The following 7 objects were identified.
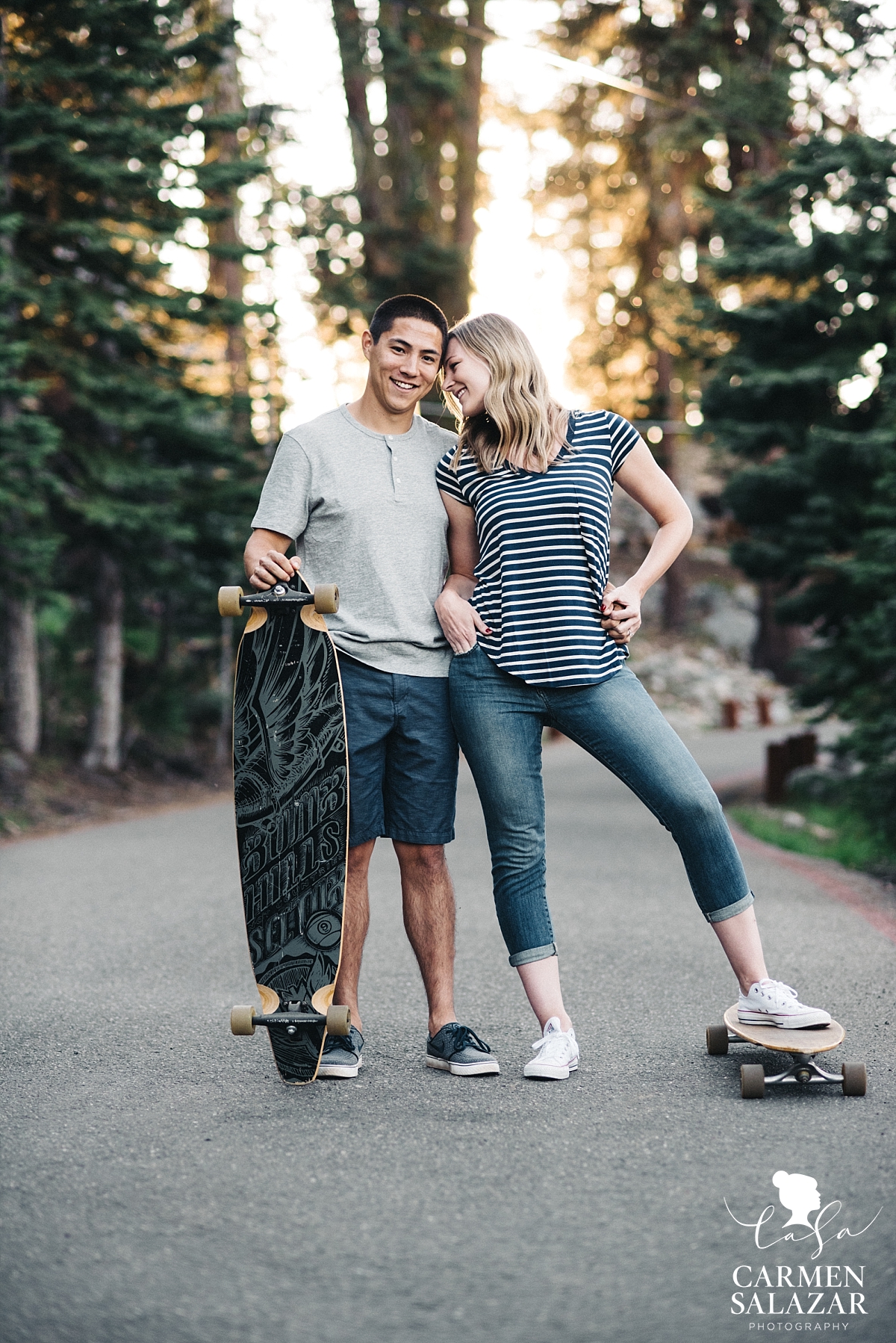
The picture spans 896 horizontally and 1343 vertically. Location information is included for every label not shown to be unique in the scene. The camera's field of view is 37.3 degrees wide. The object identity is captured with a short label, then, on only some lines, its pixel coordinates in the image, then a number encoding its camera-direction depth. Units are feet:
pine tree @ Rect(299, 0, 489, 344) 65.51
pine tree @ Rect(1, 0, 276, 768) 35.78
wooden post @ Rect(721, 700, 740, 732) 91.71
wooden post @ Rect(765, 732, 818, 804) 44.42
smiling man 12.62
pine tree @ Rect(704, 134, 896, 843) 36.58
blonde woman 12.03
